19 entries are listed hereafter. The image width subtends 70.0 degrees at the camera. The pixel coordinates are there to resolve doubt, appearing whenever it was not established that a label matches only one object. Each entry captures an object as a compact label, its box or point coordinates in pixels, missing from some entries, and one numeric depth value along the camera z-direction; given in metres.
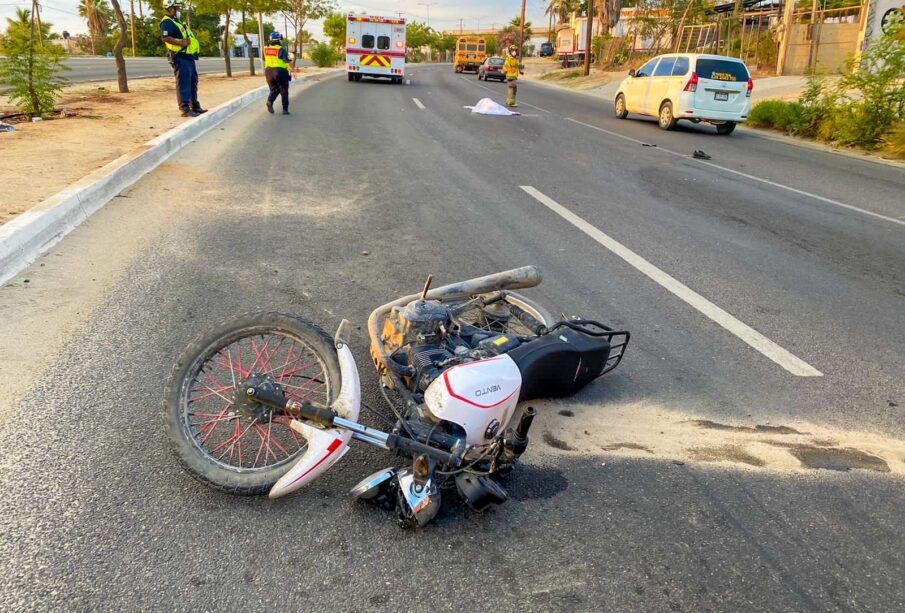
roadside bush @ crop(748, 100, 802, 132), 17.03
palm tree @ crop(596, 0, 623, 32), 55.00
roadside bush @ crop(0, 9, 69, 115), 10.85
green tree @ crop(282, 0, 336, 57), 43.88
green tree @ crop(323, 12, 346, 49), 77.81
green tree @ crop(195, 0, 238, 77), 25.25
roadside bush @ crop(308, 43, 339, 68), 53.91
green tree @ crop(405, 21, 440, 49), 126.38
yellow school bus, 52.31
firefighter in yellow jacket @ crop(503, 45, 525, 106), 19.60
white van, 15.47
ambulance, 30.95
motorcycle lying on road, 2.57
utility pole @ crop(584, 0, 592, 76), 42.03
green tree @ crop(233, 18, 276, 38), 31.23
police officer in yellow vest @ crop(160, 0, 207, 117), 12.55
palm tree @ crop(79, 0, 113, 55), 69.12
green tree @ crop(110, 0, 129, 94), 14.75
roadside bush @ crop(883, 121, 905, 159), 13.52
